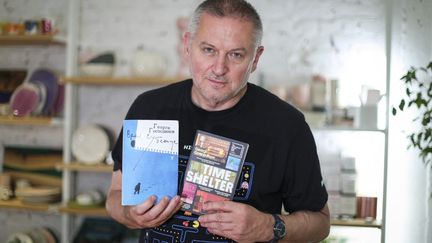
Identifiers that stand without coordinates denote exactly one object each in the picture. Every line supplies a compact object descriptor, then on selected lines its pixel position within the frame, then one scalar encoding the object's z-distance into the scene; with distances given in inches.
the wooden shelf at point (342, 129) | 75.6
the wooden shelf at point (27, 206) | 103.1
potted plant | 65.1
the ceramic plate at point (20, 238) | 107.3
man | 44.1
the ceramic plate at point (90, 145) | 106.7
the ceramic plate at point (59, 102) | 111.9
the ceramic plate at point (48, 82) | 110.4
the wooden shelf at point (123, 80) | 99.1
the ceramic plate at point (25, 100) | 107.3
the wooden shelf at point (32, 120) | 104.1
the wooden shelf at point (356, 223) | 73.3
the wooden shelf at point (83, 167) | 102.7
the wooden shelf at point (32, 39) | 105.5
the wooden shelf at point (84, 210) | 102.6
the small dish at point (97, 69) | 104.3
